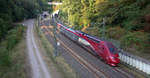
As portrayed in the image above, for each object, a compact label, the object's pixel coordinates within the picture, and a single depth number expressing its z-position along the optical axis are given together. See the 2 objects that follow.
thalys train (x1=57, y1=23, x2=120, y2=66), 16.49
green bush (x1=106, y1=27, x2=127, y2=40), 23.75
